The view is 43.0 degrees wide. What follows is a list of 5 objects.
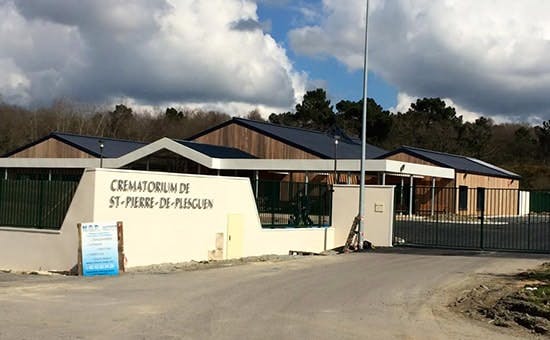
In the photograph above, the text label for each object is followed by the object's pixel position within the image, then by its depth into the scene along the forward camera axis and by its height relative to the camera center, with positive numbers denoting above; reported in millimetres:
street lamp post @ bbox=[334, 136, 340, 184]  46247 +2634
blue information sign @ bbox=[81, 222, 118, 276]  16438 -1235
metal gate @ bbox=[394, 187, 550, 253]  28344 -1176
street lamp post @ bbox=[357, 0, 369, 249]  25477 +618
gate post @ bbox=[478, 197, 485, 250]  25456 -360
